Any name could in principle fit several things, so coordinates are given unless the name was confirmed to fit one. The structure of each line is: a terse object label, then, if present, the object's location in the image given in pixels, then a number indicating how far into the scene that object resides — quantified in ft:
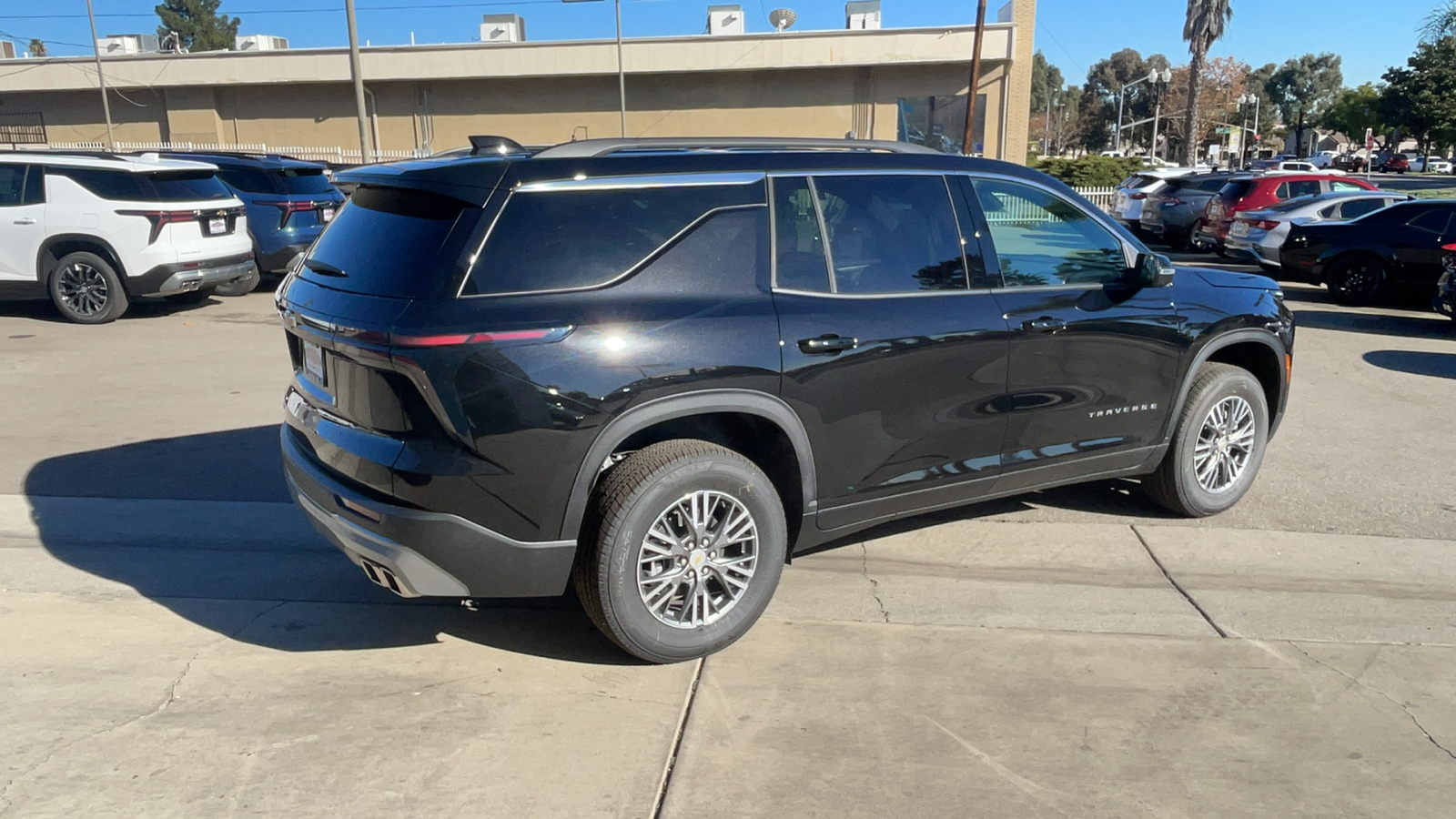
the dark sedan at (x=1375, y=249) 44.73
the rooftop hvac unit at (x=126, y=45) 143.84
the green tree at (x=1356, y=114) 230.89
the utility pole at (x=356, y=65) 62.85
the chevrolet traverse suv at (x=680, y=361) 12.19
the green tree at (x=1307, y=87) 308.19
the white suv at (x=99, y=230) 37.78
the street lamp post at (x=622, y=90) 113.29
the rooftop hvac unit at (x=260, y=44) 140.36
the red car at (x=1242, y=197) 58.85
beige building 121.08
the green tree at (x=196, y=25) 310.45
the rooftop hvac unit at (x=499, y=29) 135.33
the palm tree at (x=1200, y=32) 152.25
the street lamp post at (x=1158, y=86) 182.60
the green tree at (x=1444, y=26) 132.87
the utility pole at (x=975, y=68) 91.09
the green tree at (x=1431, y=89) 142.51
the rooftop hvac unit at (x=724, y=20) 130.00
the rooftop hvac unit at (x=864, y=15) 126.72
